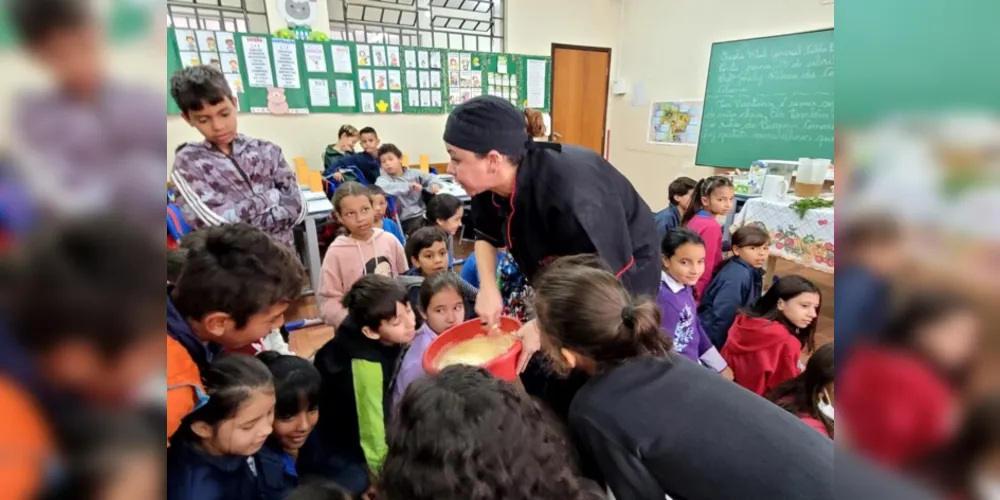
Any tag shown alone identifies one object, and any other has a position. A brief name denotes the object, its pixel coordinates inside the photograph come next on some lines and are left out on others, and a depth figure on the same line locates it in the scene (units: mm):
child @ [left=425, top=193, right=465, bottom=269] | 2785
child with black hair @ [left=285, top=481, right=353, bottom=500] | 990
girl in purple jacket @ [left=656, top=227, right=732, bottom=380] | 1821
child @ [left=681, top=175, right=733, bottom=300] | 2461
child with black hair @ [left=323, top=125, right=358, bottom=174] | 4121
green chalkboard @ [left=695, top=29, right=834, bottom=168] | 3869
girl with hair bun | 896
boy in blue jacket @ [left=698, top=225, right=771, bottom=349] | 2117
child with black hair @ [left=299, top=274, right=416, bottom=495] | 1421
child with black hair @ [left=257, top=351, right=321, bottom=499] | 1307
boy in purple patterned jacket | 1391
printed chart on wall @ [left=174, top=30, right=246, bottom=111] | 3787
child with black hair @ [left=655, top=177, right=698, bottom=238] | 2676
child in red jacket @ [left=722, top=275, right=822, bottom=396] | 1800
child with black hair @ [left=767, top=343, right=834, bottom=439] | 1251
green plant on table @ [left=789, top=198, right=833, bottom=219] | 2719
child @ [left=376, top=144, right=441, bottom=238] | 3652
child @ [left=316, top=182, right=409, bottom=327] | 2088
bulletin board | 3980
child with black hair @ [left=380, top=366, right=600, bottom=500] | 743
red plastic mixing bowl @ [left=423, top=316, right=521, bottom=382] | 1108
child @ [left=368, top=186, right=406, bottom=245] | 2381
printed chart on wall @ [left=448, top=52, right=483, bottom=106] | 4895
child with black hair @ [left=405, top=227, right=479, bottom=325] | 2244
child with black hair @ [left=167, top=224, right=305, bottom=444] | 983
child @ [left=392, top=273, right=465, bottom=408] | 1632
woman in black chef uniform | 1113
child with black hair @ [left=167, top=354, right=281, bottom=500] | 1017
